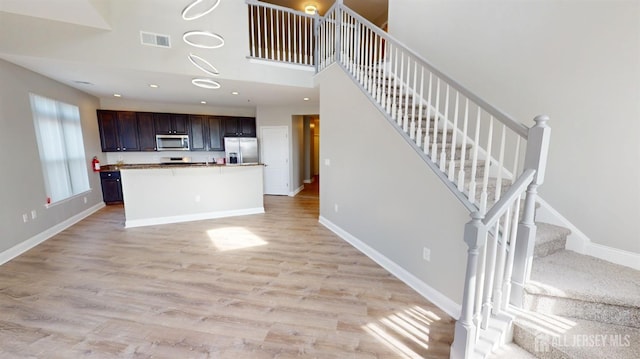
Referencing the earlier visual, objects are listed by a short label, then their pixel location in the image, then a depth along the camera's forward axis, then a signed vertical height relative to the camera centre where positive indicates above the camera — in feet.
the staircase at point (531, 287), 4.66 -3.21
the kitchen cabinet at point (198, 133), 21.36 +0.98
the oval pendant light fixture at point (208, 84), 12.37 +3.19
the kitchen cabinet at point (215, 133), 21.83 +0.99
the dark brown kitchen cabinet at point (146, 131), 19.89 +1.11
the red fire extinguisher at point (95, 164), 17.62 -1.34
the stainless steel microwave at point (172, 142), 20.59 +0.21
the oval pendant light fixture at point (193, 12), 12.30 +6.57
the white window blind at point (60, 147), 12.90 -0.10
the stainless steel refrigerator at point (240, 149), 21.85 -0.43
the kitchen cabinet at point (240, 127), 22.38 +1.57
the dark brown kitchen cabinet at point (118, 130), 18.99 +1.15
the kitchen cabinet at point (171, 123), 20.35 +1.77
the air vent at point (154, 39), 11.55 +4.96
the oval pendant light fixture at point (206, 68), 12.11 +3.84
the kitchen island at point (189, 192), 13.96 -2.92
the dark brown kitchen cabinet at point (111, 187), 18.53 -3.13
